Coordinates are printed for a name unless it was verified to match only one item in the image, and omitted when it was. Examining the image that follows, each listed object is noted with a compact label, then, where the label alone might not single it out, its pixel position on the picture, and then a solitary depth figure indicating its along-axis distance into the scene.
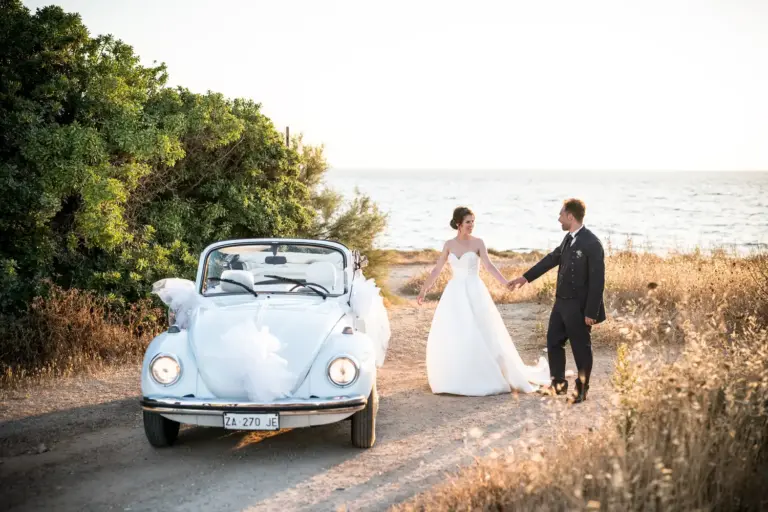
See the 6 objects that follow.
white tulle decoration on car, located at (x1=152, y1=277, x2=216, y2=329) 7.33
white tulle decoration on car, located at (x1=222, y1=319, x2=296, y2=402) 5.70
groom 7.32
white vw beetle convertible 5.68
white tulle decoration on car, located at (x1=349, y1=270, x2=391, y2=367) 7.26
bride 8.05
